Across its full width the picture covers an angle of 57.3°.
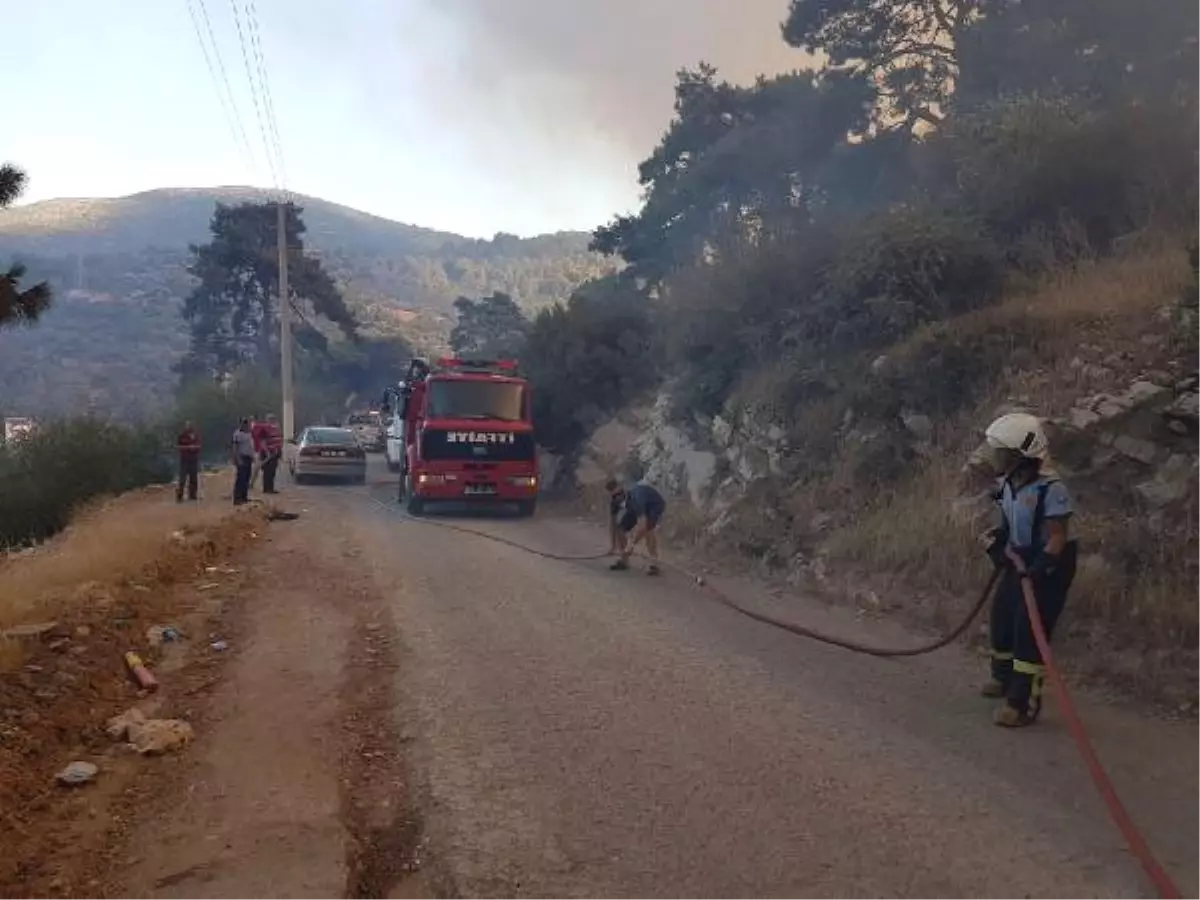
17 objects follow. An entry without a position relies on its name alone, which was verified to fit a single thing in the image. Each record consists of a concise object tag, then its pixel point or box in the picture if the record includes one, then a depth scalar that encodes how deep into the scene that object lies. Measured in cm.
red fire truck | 2153
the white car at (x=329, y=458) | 3066
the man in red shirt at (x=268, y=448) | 2392
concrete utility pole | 3850
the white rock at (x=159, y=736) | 648
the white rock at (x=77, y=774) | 599
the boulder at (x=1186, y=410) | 970
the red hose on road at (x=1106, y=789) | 426
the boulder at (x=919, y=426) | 1352
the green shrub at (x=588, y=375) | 2662
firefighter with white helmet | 674
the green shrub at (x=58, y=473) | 2818
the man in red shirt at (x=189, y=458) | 2378
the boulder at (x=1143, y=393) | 1036
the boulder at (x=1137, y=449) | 991
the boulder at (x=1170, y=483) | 925
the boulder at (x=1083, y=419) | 1058
